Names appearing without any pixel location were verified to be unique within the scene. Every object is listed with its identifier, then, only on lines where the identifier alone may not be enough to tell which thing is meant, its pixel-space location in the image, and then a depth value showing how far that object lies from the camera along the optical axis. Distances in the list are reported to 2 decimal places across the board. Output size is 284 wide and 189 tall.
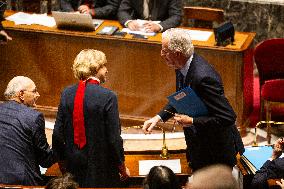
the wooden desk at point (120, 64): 11.33
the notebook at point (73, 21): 11.73
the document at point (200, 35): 11.70
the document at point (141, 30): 11.94
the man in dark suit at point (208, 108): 6.91
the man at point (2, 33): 12.00
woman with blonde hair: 7.08
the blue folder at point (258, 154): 7.92
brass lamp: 8.27
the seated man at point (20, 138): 7.36
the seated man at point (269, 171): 7.27
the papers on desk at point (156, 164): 8.03
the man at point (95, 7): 13.13
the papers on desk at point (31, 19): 12.52
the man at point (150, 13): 12.25
